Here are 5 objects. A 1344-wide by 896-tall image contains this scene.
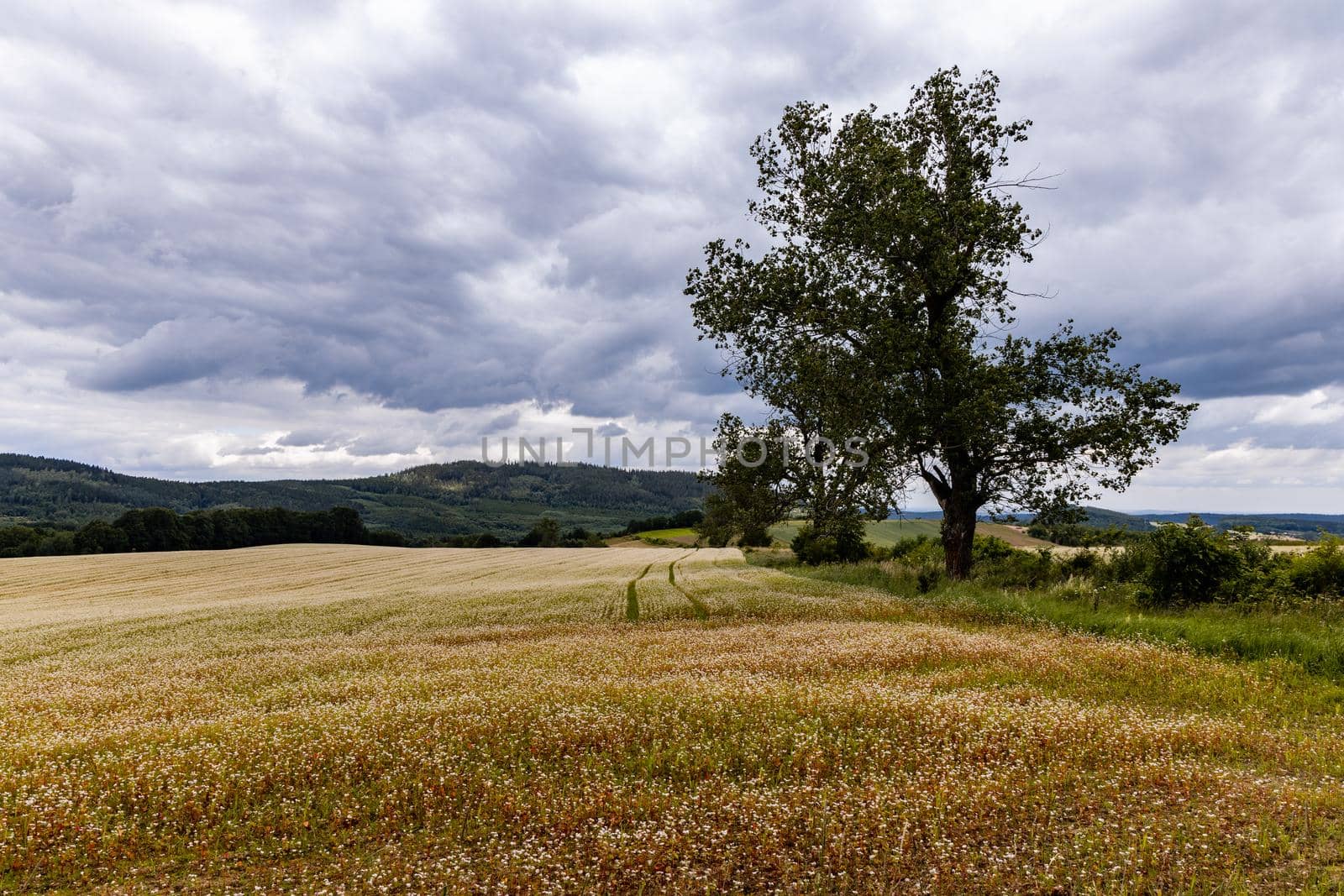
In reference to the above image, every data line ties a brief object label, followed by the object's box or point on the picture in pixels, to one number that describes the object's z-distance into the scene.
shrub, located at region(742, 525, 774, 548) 23.28
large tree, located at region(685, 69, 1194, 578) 21.84
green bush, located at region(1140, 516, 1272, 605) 17.28
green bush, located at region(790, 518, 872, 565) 47.69
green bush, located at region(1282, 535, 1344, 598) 16.78
